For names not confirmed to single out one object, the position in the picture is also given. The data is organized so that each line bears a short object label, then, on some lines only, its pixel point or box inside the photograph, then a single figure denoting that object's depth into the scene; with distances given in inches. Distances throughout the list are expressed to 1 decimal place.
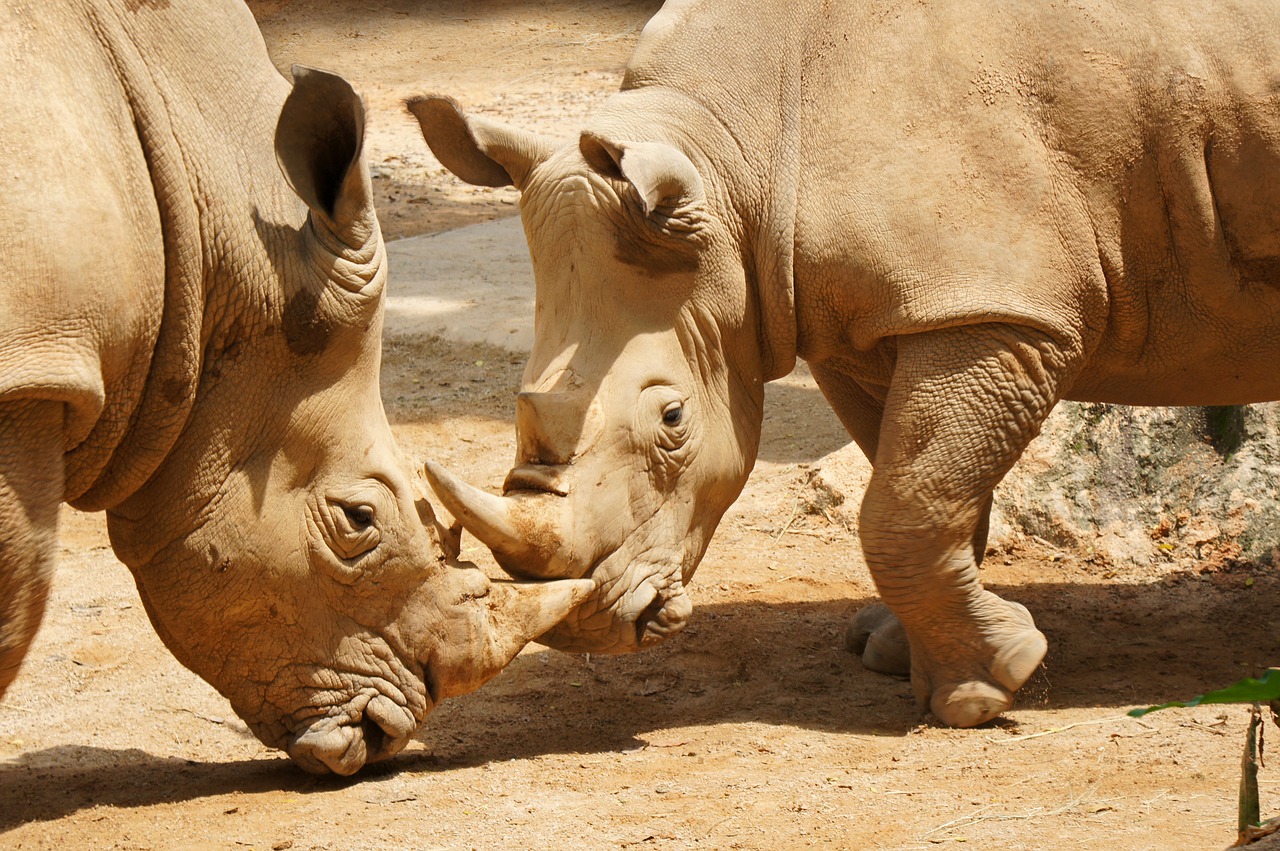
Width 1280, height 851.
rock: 545.6
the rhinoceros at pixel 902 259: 384.8
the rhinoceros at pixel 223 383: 269.9
